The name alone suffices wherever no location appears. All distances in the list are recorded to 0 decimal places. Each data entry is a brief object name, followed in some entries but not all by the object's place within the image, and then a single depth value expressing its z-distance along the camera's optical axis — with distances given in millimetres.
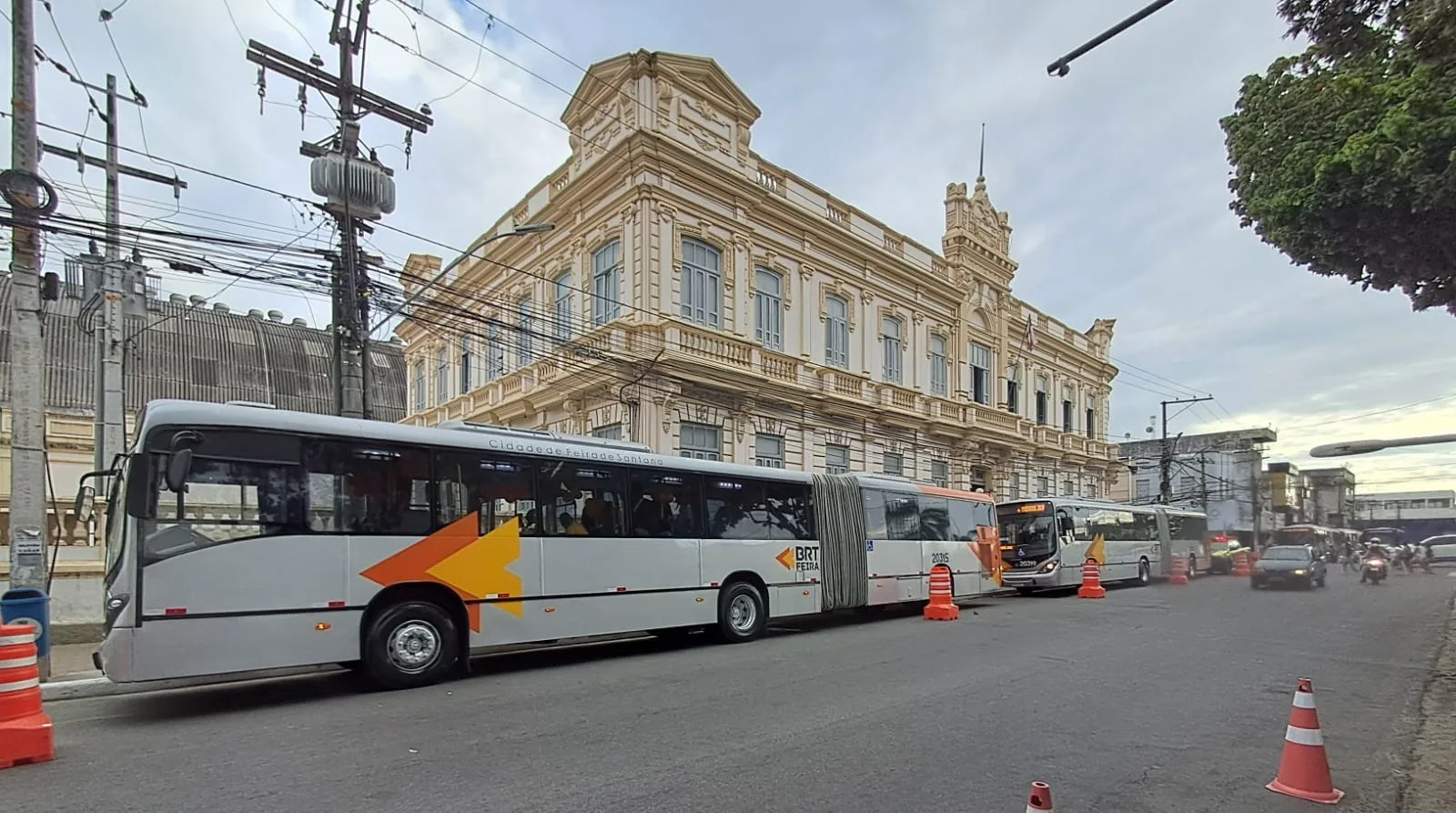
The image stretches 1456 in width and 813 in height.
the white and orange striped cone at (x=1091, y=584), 20797
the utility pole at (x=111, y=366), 13062
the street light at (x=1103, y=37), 4664
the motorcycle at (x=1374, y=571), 28172
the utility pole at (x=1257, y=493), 56250
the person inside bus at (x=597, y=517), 10836
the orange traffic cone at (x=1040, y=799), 2895
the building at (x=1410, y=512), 80112
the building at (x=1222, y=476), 60094
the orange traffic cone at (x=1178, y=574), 29297
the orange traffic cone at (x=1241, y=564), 36094
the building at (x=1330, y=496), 79438
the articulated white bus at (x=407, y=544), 7598
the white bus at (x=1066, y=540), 22562
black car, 25266
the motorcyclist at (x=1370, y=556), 28688
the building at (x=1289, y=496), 71875
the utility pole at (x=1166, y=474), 39228
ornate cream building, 18953
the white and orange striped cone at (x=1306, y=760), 5062
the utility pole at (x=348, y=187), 12539
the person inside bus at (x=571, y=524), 10539
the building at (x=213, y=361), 31328
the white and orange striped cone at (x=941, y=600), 15133
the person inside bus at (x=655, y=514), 11469
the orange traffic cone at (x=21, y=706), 5625
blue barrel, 9539
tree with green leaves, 6328
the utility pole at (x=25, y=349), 9680
